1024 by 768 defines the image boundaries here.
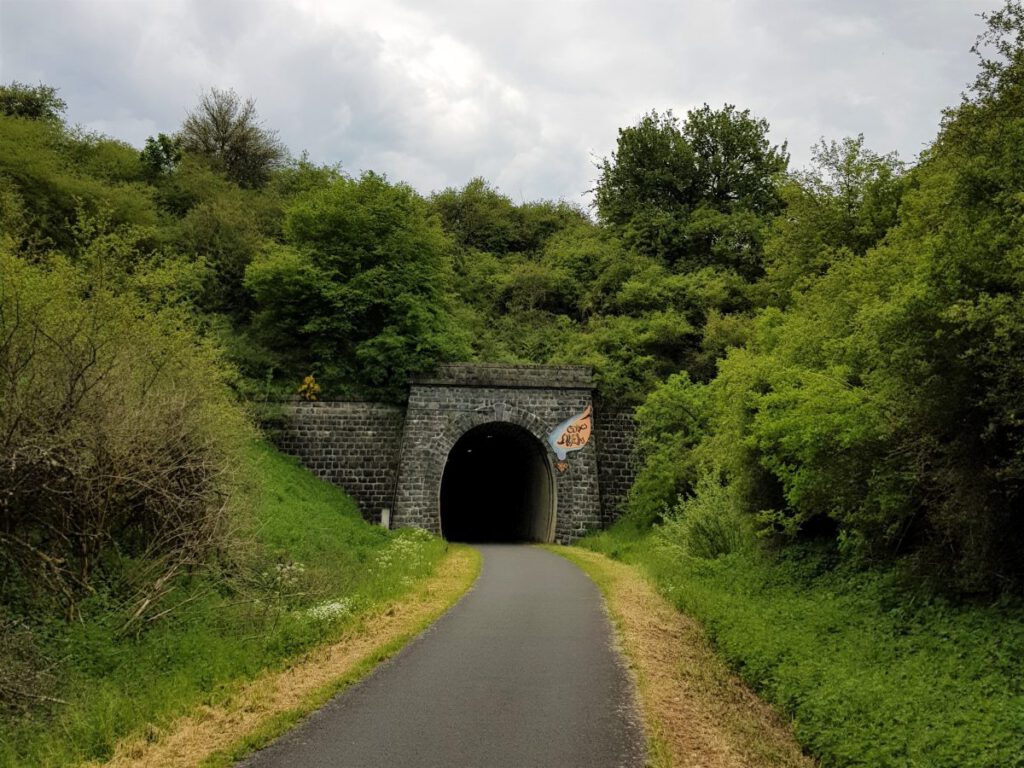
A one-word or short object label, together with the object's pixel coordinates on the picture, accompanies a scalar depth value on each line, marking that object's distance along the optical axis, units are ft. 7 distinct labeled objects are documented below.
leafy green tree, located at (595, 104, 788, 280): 102.53
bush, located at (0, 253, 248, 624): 26.27
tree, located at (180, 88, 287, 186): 133.39
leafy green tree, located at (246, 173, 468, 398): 78.59
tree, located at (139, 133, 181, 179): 107.34
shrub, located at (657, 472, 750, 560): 46.60
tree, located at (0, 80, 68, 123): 103.96
